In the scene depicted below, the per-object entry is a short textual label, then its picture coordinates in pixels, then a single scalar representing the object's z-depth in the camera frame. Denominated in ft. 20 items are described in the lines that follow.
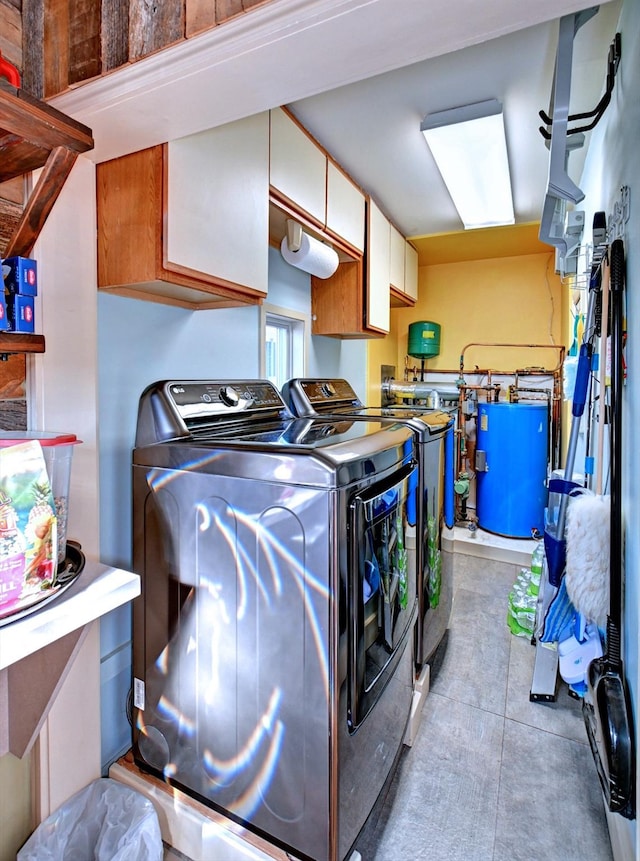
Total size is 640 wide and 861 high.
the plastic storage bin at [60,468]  2.73
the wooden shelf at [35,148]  2.57
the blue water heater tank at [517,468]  12.85
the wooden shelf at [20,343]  3.14
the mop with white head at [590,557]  4.80
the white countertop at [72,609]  2.37
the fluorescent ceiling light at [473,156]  6.60
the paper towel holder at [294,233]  7.02
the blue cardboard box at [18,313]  3.30
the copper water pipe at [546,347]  13.36
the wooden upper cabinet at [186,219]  4.18
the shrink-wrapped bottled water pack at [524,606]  8.41
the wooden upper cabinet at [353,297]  9.12
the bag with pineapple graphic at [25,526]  2.36
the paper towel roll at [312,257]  7.18
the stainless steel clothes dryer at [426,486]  6.04
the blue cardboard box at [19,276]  3.30
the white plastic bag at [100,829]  3.86
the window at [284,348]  8.73
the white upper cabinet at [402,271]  11.01
